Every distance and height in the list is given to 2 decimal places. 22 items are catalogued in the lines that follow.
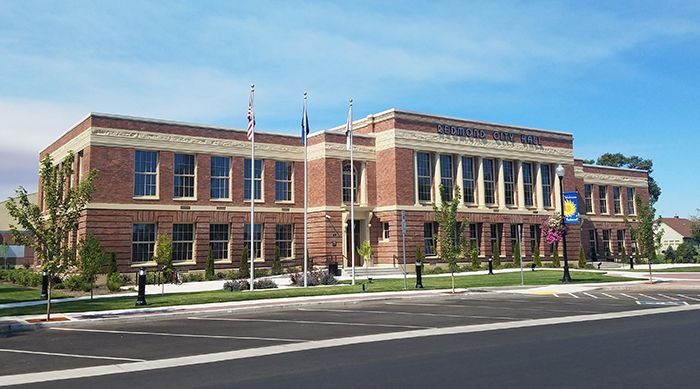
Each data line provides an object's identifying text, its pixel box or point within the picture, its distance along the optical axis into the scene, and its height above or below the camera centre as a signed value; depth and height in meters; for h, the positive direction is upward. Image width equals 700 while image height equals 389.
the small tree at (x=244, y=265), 36.12 -1.10
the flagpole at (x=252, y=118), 27.77 +6.31
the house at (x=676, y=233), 86.69 +1.44
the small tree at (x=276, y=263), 37.88 -1.07
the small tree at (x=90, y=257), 21.69 -0.26
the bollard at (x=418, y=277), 25.84 -1.42
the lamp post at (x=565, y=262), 29.51 -0.98
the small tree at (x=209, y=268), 35.06 -1.21
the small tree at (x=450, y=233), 25.84 +0.56
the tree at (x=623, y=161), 99.19 +14.26
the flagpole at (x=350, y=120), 31.58 +7.04
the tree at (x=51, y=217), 17.50 +1.08
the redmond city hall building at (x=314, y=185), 34.28 +4.40
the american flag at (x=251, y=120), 27.70 +6.22
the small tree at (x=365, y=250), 34.73 -0.22
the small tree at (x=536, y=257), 45.34 -1.03
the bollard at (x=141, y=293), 20.19 -1.55
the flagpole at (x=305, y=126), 29.77 +6.37
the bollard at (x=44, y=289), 24.40 -1.70
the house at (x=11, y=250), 70.54 +0.15
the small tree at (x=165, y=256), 32.47 -0.39
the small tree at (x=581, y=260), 45.84 -1.33
